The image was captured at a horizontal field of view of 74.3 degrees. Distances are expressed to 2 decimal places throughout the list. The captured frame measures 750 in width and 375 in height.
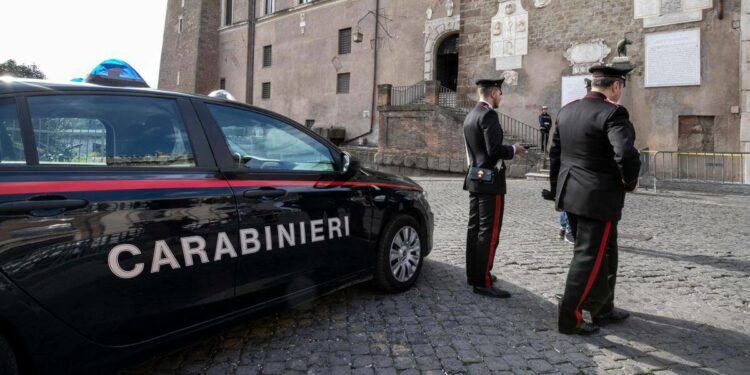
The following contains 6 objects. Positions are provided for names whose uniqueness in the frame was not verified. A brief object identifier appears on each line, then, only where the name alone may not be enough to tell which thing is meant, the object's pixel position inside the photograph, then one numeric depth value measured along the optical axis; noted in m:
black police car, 1.98
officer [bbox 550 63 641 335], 3.08
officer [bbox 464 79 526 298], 3.90
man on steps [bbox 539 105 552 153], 16.84
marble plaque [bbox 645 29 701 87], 15.04
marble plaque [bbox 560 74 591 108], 17.06
